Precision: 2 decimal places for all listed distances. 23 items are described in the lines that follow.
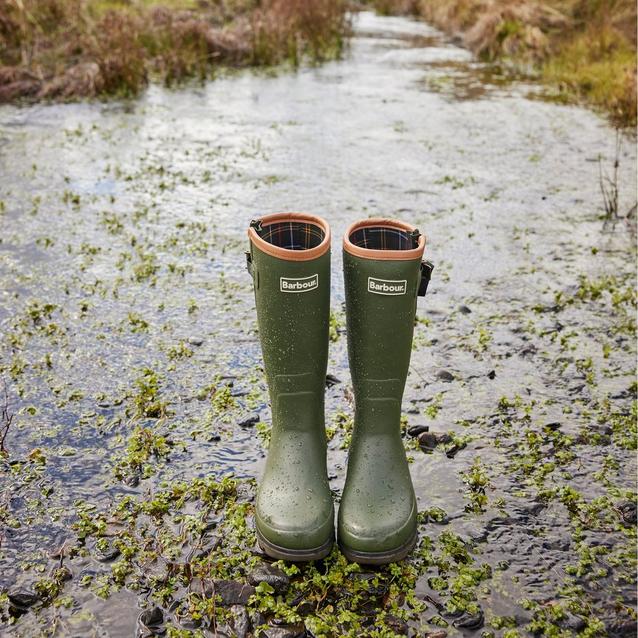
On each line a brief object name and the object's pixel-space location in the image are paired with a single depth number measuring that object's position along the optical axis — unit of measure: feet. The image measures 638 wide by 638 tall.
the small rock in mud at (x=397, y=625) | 6.33
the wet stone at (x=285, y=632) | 6.24
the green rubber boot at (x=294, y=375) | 6.83
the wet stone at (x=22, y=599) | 6.48
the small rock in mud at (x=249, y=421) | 9.51
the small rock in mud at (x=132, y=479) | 8.25
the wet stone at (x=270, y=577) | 6.72
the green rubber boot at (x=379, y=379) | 6.84
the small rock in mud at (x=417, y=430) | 9.39
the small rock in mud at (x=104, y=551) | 7.07
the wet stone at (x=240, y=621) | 6.29
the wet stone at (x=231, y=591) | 6.59
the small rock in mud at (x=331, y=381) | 10.60
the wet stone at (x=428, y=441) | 9.13
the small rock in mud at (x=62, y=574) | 6.80
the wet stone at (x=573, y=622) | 6.39
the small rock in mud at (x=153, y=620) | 6.27
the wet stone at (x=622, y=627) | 6.32
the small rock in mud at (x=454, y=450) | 8.99
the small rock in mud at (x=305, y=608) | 6.51
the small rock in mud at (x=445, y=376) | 10.77
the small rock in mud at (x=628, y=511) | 7.79
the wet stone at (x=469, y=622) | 6.40
